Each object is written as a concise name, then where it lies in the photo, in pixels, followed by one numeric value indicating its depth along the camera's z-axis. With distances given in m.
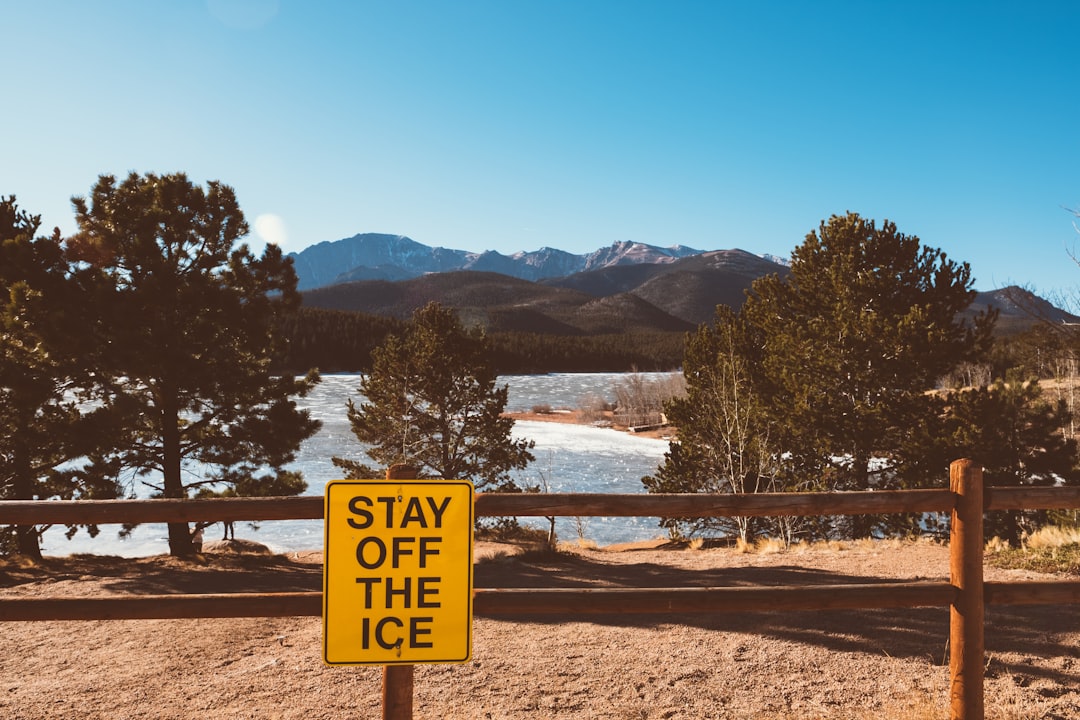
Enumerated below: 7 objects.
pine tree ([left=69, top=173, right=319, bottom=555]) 13.27
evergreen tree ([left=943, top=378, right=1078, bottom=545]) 16.94
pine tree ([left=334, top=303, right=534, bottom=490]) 20.41
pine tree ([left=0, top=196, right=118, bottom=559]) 12.10
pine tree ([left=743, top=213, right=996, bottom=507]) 17.11
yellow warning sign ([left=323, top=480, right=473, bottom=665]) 3.04
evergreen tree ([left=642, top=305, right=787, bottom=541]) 19.44
